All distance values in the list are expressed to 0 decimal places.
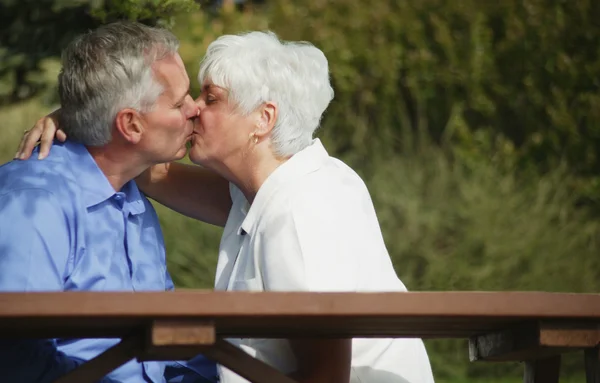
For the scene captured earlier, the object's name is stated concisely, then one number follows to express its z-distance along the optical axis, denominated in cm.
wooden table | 438
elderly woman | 575
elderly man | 604
